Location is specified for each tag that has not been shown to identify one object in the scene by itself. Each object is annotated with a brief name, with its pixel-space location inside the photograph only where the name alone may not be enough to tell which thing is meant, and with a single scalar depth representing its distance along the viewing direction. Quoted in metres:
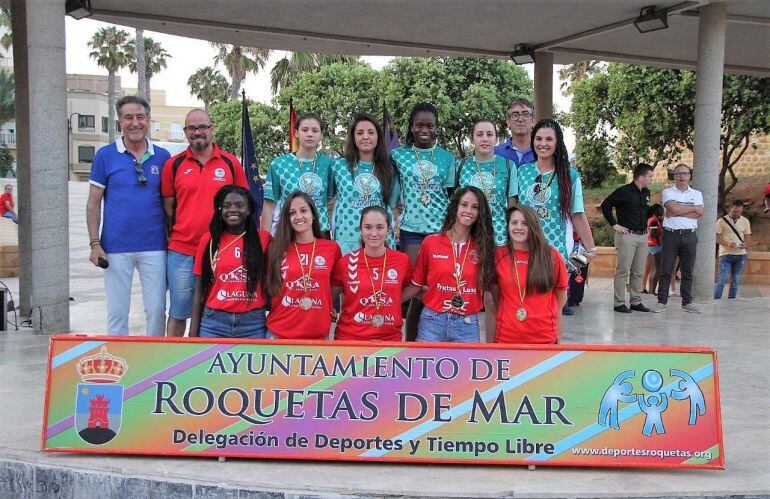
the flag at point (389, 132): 13.82
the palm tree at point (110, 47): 49.91
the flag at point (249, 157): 11.38
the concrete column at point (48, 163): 7.57
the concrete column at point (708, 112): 10.59
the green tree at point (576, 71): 39.41
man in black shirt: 9.66
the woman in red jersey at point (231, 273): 4.88
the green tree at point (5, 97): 51.59
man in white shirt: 9.86
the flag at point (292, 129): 11.59
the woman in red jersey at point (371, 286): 4.93
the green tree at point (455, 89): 29.09
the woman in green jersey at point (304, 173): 5.81
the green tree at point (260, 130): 35.12
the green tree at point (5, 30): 50.52
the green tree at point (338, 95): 31.67
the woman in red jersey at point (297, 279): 4.86
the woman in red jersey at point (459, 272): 4.92
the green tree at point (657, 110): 21.95
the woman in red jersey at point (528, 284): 4.80
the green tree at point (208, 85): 51.47
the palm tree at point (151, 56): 50.16
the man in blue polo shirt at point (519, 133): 6.76
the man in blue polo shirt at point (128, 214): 5.68
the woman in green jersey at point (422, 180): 5.85
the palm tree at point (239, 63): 41.66
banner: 4.11
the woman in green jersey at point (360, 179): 5.77
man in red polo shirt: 5.55
